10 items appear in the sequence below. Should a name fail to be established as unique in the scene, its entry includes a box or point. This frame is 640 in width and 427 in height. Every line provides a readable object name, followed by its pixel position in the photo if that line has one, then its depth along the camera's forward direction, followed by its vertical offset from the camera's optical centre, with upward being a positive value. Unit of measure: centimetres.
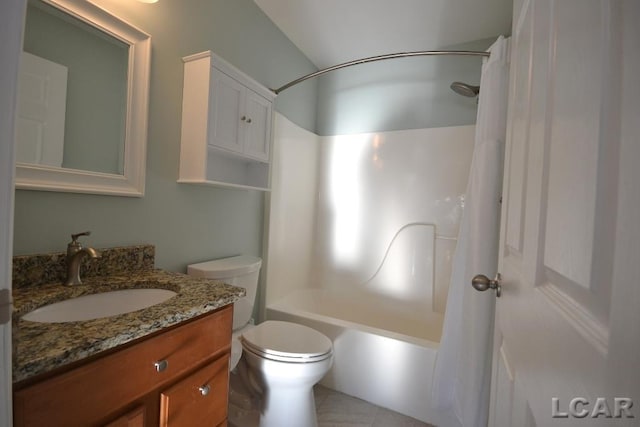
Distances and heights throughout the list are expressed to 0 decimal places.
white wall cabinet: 125 +45
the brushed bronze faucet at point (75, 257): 87 -19
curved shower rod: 139 +93
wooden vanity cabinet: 49 -42
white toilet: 121 -72
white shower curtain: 121 -29
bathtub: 151 -88
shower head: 168 +84
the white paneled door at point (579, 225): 26 +0
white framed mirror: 85 +36
